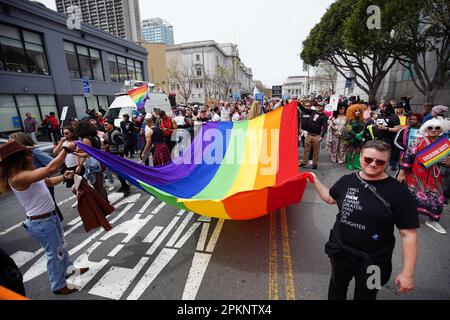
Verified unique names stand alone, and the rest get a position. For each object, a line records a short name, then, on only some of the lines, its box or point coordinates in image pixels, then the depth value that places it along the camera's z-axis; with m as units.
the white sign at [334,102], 10.07
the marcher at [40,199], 2.50
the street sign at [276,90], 18.94
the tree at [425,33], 9.60
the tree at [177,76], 50.97
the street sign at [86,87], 10.74
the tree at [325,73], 40.28
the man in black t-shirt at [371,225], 1.85
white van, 12.99
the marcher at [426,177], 3.91
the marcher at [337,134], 8.41
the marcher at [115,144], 6.62
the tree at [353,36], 11.57
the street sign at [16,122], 15.48
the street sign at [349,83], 19.73
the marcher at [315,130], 7.75
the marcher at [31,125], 13.65
